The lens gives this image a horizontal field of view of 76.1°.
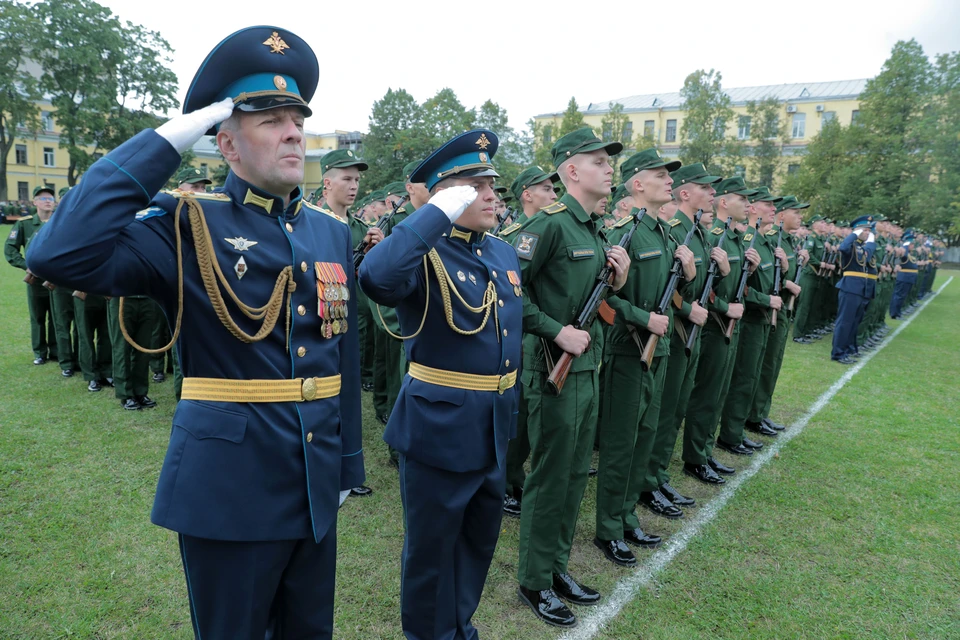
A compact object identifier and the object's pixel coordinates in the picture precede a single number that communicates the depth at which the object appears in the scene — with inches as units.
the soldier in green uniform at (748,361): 240.2
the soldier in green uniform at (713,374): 212.8
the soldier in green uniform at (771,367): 263.6
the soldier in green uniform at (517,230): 186.2
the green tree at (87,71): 1392.7
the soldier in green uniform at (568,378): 129.6
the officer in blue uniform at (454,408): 103.1
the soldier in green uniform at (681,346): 185.3
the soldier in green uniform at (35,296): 309.0
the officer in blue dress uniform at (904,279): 682.7
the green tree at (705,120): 1707.7
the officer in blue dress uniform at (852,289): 420.2
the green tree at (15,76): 1359.5
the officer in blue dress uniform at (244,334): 67.1
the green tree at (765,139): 1729.8
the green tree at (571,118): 1611.7
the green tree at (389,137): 1946.4
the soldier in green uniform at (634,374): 156.2
